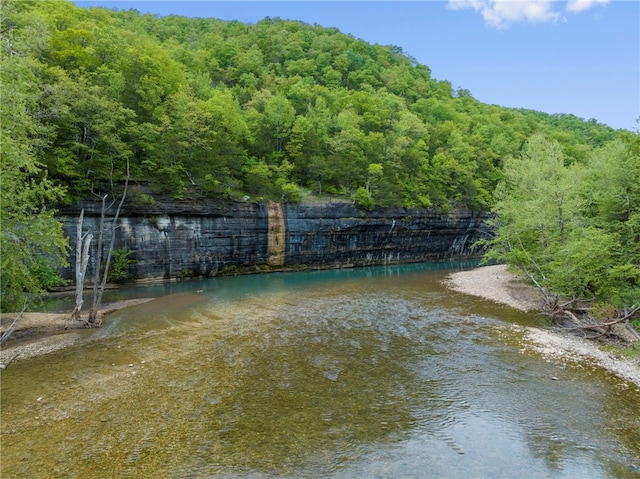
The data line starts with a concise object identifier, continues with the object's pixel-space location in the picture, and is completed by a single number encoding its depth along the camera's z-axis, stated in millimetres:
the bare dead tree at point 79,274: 18802
